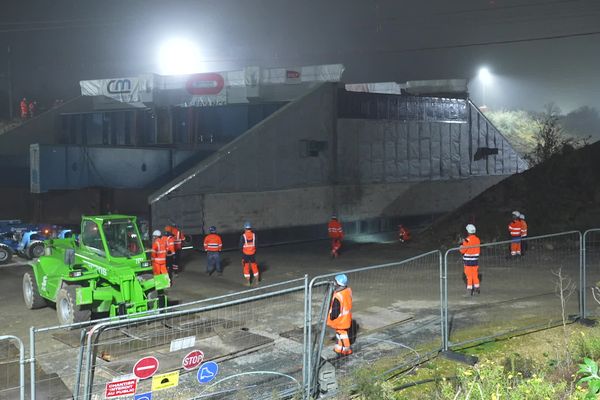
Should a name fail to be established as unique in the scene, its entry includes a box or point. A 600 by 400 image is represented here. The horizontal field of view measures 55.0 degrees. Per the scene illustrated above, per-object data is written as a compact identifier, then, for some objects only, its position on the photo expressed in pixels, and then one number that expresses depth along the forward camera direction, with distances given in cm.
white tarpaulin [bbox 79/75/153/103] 2944
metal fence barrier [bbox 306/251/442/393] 887
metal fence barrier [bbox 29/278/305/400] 604
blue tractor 1833
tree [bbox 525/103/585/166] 3319
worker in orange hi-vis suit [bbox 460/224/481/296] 1316
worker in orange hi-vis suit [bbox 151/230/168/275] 1394
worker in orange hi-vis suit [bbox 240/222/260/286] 1509
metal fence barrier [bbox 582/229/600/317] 1180
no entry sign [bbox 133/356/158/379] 592
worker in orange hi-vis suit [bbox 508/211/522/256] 1777
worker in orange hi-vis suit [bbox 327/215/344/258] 1935
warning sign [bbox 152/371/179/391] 593
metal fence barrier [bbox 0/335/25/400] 773
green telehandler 1080
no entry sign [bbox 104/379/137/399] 571
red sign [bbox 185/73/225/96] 2819
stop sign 647
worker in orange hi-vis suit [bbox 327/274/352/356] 881
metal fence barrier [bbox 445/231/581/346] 1105
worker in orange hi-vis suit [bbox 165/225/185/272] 1662
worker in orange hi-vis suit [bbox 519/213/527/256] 1786
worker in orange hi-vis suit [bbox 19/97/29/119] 3800
